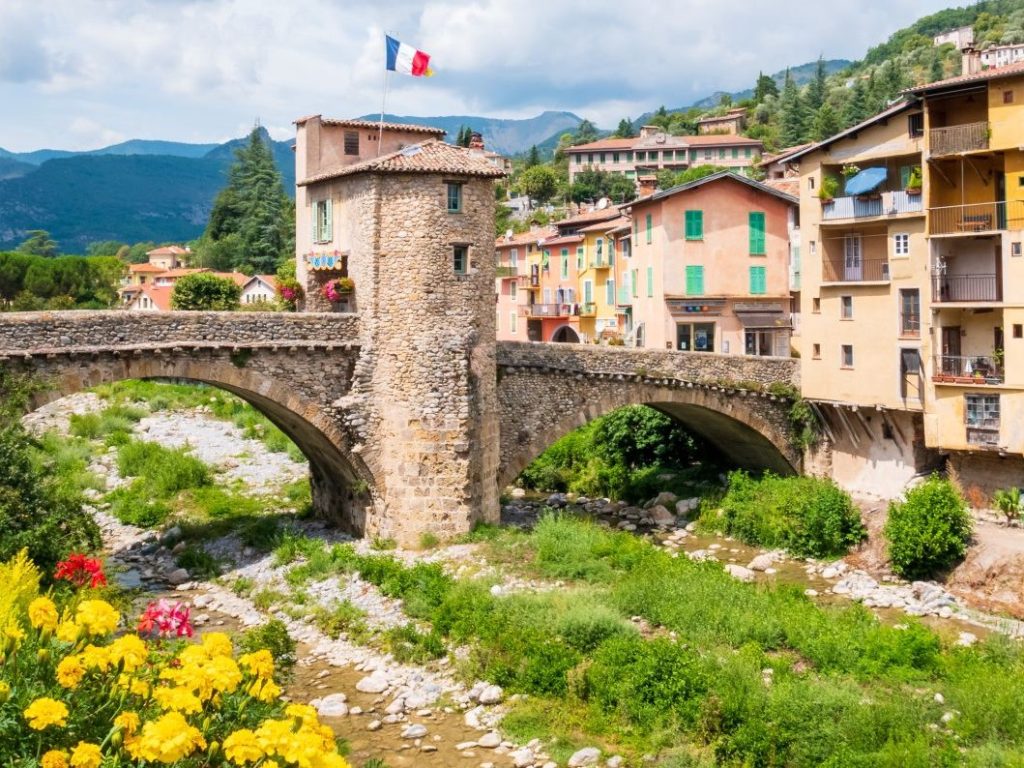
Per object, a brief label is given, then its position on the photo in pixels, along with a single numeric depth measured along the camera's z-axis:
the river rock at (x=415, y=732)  16.38
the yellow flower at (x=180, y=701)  8.31
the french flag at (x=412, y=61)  26.66
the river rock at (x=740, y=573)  24.48
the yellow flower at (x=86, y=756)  7.75
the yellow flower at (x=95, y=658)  8.93
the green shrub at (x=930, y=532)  23.59
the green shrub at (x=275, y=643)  18.26
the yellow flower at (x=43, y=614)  9.66
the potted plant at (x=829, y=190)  28.23
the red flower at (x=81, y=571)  15.66
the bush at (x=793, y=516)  26.67
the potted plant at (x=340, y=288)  25.42
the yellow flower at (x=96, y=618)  9.57
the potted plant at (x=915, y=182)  25.69
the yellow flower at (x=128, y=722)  8.41
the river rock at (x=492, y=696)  17.20
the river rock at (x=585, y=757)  14.96
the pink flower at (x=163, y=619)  12.35
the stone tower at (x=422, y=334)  24.59
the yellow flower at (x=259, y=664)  9.59
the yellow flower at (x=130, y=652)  9.12
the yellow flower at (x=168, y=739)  7.68
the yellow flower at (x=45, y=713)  8.02
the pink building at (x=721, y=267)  35.59
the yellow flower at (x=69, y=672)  8.62
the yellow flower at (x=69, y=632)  9.57
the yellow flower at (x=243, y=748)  7.85
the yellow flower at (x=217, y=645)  9.32
